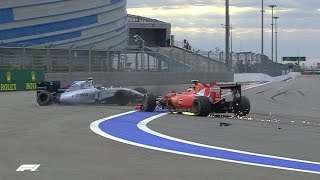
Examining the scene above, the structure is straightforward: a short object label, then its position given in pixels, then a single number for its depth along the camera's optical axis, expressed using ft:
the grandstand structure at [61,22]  207.92
